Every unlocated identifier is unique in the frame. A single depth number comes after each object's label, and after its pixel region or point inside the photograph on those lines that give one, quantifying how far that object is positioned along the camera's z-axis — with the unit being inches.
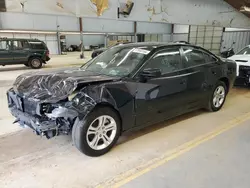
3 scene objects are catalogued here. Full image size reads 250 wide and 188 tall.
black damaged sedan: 96.0
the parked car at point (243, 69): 232.8
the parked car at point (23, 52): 425.4
